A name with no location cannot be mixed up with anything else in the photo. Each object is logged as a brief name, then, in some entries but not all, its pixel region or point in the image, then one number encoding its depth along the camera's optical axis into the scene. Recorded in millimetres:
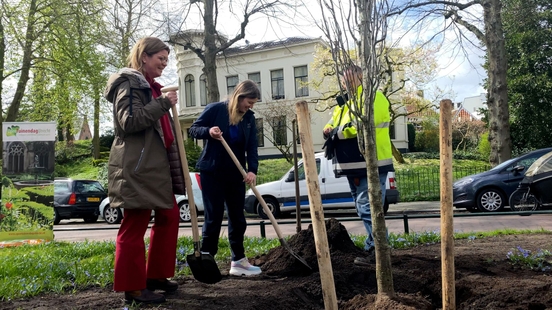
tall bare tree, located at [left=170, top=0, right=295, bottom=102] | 13859
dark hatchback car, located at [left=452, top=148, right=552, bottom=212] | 11172
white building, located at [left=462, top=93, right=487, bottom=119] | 76669
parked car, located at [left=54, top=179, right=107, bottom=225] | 15453
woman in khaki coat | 3020
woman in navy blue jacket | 4195
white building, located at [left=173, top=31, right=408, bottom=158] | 29984
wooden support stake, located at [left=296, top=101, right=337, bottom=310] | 2387
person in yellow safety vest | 4285
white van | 12734
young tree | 2797
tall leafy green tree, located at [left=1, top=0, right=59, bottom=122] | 17422
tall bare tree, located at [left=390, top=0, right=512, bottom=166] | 13281
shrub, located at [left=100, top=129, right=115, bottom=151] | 33622
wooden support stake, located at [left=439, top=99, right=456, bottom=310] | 2451
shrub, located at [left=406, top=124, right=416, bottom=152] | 34031
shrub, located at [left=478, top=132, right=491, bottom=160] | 25828
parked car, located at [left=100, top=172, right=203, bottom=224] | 13469
